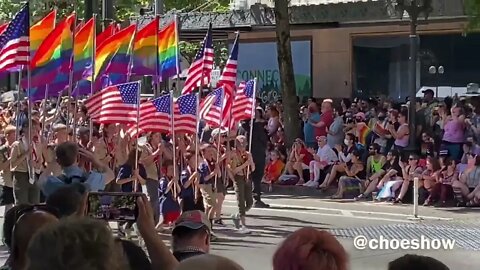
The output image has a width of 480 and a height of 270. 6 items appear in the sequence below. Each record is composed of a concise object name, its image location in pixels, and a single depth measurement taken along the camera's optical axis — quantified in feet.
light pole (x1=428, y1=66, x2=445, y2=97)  84.43
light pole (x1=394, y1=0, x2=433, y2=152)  62.34
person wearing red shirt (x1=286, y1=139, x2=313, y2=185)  67.21
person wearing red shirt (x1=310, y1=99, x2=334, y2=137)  69.72
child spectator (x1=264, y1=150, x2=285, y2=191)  68.64
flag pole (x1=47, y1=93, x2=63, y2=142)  50.07
